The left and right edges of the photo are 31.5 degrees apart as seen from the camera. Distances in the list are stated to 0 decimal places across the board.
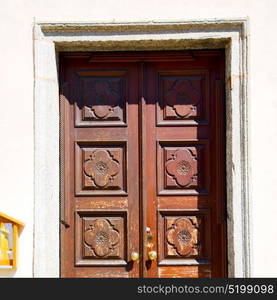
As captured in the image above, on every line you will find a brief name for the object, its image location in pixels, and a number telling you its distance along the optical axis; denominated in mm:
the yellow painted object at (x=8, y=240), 3592
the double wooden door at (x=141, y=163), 3824
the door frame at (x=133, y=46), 3594
